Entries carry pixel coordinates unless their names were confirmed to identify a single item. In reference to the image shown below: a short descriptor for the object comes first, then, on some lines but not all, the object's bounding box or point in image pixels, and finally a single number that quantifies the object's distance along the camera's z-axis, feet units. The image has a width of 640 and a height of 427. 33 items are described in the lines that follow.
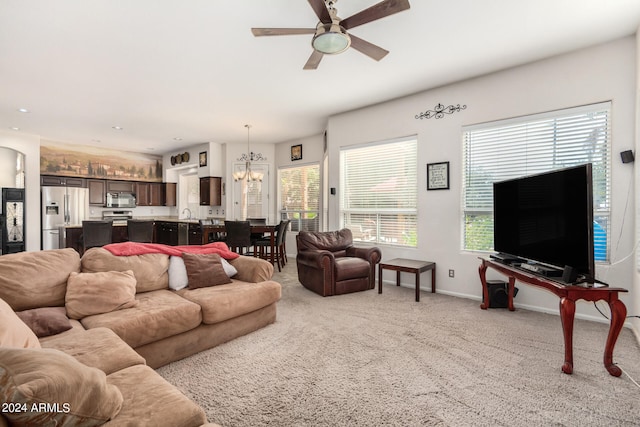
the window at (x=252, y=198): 25.32
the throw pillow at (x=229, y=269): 10.53
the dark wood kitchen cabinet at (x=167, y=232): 23.68
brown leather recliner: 13.58
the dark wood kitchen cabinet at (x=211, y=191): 25.17
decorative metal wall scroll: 13.58
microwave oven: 26.96
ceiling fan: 7.07
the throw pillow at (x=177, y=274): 9.55
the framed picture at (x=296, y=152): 23.71
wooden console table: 6.94
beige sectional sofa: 2.85
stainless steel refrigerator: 22.59
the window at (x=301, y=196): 23.00
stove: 27.22
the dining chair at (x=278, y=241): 19.29
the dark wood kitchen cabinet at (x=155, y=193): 28.89
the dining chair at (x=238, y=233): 17.88
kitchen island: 21.08
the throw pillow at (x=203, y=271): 9.65
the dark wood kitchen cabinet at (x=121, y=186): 27.12
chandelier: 20.86
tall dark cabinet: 20.50
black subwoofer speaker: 11.84
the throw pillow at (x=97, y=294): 7.27
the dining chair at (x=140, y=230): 20.44
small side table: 12.76
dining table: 19.07
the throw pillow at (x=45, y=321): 6.18
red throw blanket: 9.24
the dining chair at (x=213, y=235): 19.89
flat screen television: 7.33
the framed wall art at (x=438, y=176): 13.91
